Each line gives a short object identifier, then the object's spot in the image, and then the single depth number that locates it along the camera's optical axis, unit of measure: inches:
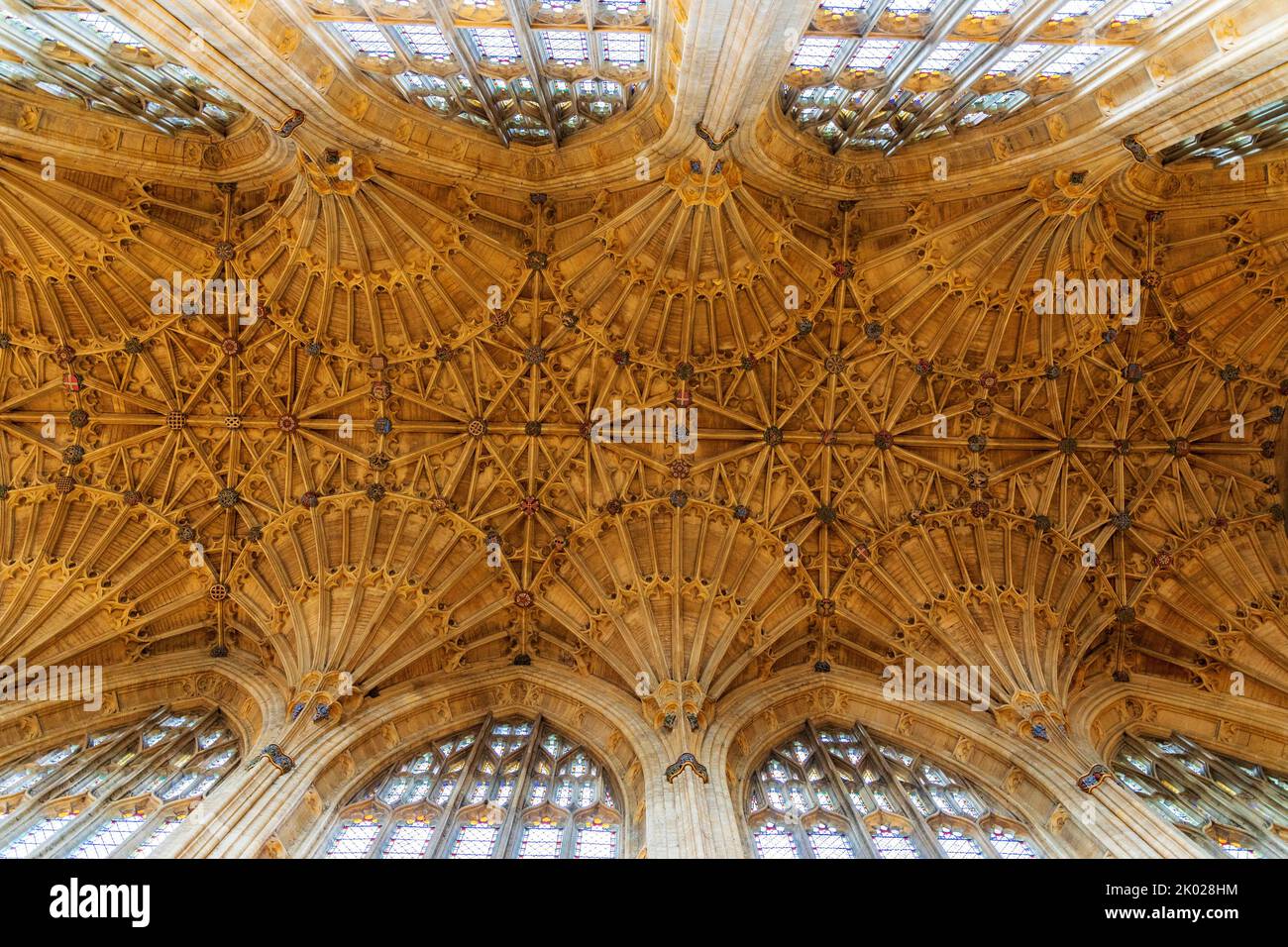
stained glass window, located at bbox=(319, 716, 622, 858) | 514.6
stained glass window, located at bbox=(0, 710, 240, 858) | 488.7
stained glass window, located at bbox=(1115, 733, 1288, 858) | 516.1
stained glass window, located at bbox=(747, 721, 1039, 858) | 518.0
